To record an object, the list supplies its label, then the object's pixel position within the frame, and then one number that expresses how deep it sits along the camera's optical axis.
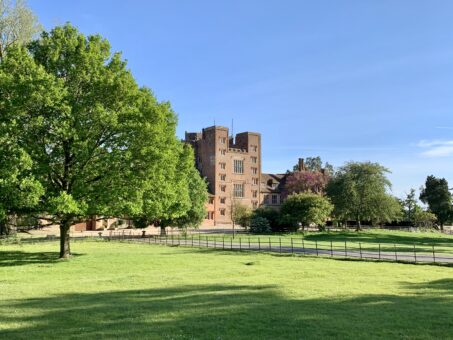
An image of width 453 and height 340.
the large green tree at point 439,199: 112.12
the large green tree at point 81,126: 27.06
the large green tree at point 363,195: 79.19
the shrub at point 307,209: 69.75
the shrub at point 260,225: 70.44
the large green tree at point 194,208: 65.00
